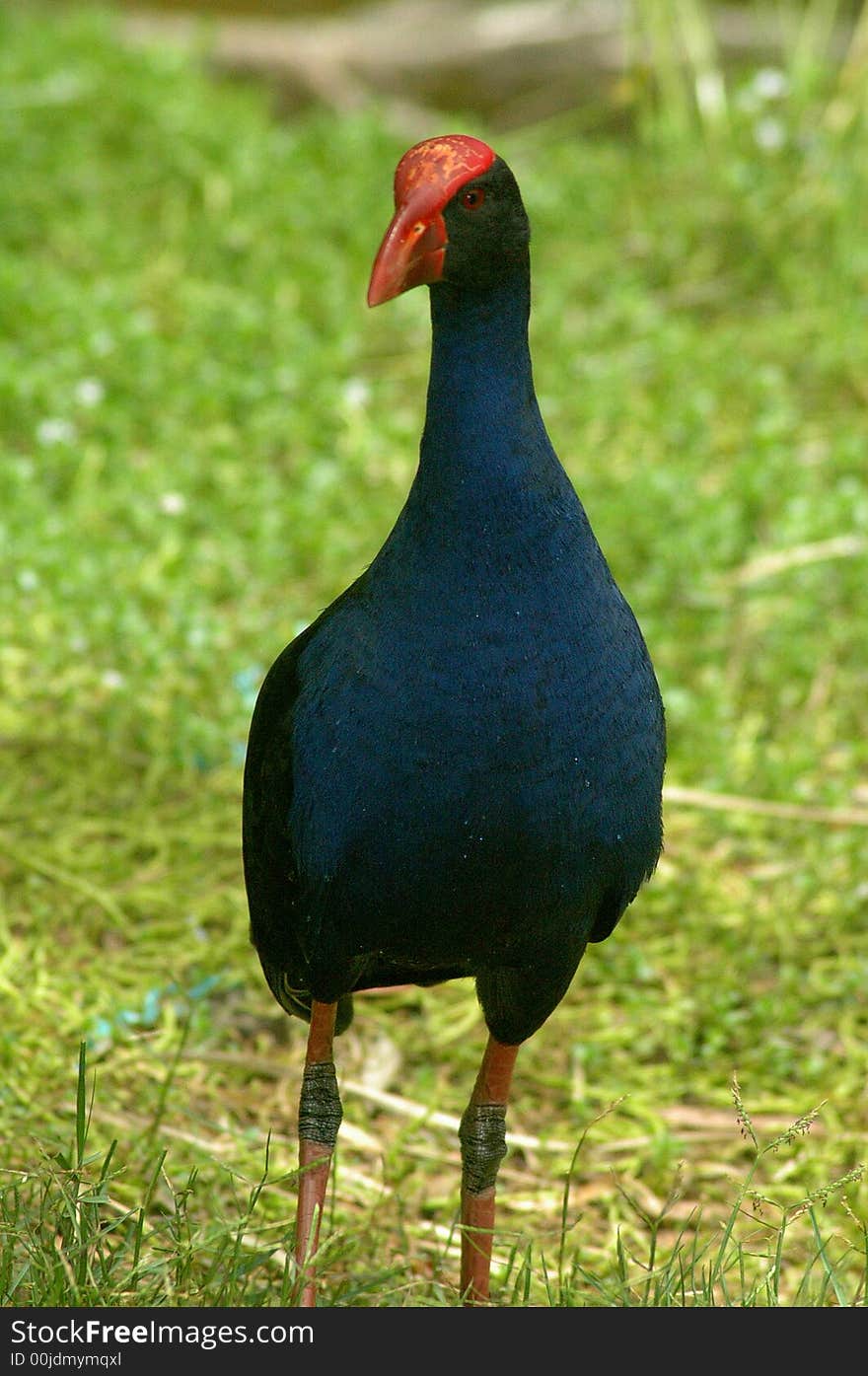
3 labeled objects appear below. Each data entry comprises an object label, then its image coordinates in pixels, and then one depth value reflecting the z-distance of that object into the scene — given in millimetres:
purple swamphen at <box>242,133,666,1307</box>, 4652
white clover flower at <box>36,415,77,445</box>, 10641
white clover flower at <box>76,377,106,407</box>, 11008
